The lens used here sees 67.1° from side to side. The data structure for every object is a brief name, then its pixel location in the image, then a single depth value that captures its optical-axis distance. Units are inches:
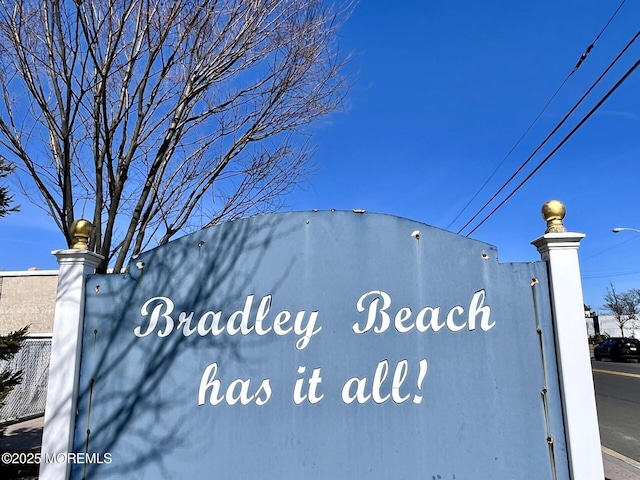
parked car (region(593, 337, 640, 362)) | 1230.3
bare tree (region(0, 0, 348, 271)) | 215.2
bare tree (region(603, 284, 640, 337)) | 2765.7
